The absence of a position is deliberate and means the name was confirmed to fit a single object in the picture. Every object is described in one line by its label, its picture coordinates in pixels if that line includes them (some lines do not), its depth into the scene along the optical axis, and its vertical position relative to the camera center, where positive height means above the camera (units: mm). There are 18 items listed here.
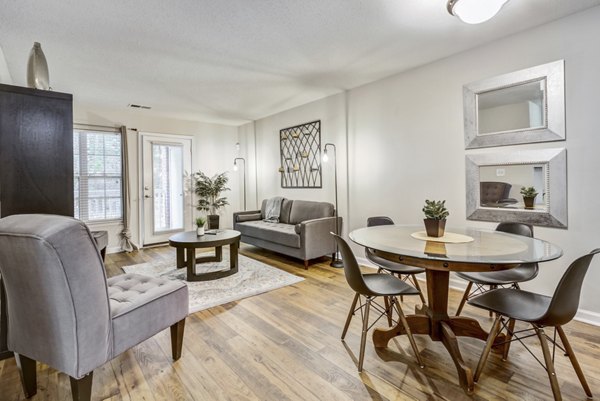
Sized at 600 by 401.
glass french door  5391 +268
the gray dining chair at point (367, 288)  1793 -580
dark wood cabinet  1764 +311
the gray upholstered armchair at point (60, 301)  1249 -450
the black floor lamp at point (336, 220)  4113 -305
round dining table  1527 -316
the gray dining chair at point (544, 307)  1374 -595
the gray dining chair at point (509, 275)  2074 -579
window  4730 +441
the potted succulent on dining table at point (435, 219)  2057 -152
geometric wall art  4789 +766
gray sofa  3928 -446
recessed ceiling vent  4750 +1574
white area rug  2945 -947
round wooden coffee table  3344 -512
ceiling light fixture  1885 +1254
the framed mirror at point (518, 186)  2484 +98
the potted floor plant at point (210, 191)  5941 +185
